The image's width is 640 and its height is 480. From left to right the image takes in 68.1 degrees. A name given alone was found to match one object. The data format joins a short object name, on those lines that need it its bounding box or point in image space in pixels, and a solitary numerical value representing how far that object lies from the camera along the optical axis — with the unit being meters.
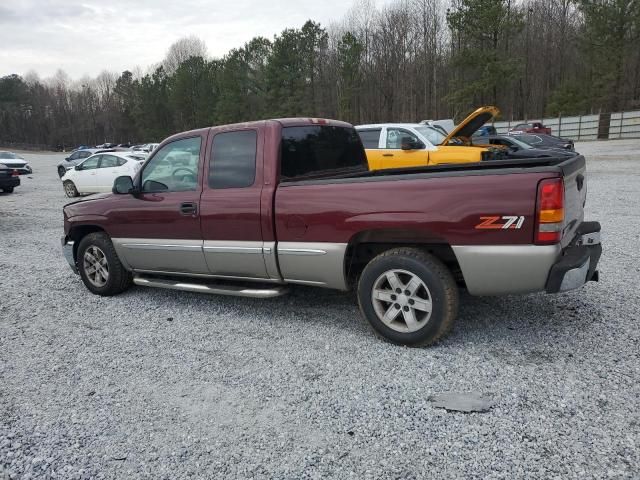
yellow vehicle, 9.63
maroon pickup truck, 3.31
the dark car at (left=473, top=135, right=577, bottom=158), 15.37
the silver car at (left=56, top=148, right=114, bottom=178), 26.09
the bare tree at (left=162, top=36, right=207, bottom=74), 90.19
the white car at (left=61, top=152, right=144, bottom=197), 16.03
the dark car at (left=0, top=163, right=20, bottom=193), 17.59
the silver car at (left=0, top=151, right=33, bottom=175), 24.55
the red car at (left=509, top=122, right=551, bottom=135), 32.61
